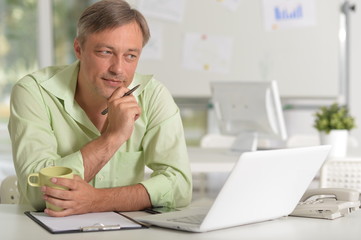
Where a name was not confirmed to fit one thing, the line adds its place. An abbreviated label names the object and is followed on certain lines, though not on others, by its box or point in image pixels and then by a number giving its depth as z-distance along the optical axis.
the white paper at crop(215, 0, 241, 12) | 5.43
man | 1.90
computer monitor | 3.84
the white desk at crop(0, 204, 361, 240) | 1.48
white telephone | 1.73
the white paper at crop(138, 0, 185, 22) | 5.47
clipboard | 1.53
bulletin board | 5.38
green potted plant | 3.59
